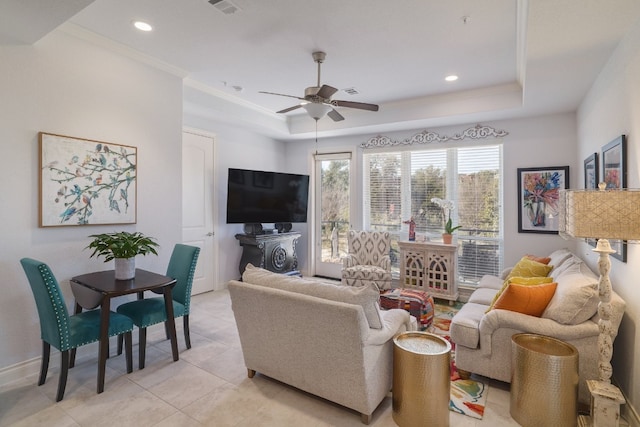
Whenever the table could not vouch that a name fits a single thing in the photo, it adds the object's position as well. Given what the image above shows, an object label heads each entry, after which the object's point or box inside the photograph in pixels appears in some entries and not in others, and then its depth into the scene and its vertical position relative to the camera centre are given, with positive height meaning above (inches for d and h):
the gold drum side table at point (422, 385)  78.9 -41.1
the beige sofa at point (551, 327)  86.7 -31.6
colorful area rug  90.0 -52.7
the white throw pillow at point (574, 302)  86.9 -23.3
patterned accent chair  190.5 -27.3
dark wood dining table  98.3 -23.4
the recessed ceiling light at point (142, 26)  111.2 +64.9
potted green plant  110.3 -11.0
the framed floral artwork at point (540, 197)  170.1 +9.9
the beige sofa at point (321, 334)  80.7 -31.4
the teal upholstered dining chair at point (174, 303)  112.7 -31.8
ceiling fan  125.7 +45.2
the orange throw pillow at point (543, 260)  146.3 -19.9
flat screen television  198.4 +12.2
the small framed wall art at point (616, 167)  91.3 +14.4
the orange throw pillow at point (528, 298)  95.9 -24.2
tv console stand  205.8 -22.7
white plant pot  111.7 -17.6
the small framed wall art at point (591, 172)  123.1 +17.3
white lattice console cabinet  183.3 -30.1
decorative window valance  188.5 +48.2
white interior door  189.9 +7.5
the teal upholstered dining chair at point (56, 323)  91.1 -32.1
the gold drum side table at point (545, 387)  80.0 -42.4
